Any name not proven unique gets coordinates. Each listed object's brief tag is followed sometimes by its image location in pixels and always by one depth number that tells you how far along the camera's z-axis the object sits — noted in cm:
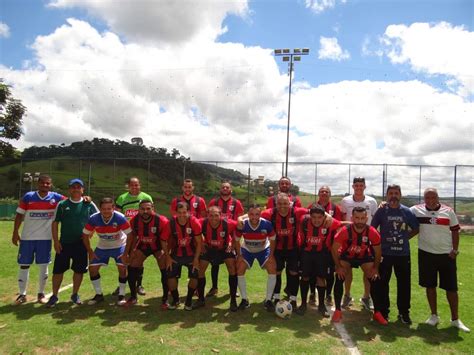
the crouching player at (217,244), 602
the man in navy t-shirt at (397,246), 546
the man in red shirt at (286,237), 604
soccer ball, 544
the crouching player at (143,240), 607
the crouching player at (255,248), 594
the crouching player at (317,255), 573
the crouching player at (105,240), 603
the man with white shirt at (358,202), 660
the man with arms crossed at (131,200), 714
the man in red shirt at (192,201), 749
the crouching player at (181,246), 586
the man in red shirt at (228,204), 738
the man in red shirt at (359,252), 545
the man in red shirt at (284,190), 688
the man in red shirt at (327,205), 641
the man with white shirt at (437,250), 541
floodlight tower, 2662
